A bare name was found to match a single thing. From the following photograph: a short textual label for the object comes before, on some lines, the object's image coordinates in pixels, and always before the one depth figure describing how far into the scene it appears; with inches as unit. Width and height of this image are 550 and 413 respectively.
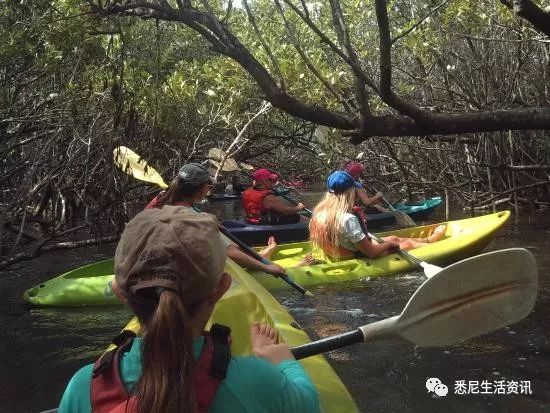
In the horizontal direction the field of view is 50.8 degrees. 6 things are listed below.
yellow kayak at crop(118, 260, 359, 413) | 86.6
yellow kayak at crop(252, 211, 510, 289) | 227.0
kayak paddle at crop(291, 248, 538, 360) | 94.6
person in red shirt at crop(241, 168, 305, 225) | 331.9
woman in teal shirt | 41.8
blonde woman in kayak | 218.4
